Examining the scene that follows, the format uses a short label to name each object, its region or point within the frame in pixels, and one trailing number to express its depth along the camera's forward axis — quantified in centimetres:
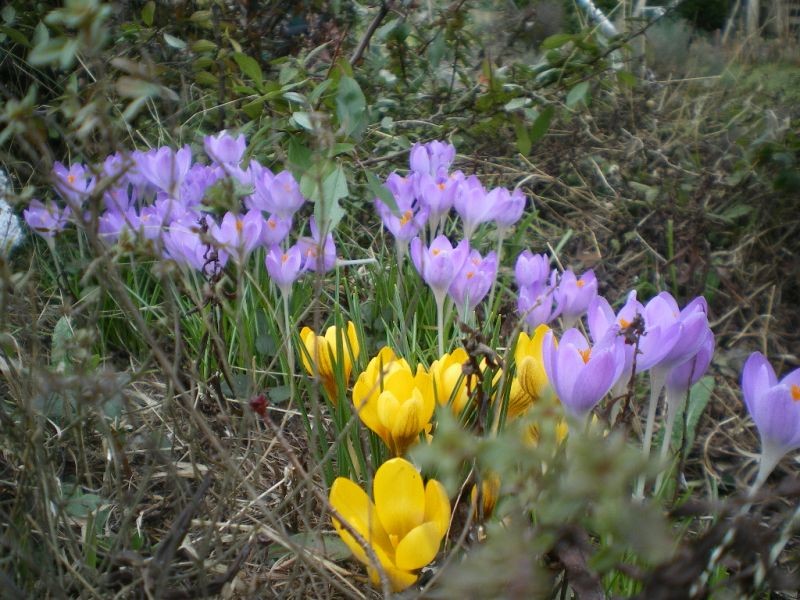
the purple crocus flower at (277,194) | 60
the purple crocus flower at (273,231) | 58
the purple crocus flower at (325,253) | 55
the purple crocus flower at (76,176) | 65
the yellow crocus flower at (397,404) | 38
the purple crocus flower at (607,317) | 39
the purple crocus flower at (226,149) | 63
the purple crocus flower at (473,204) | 63
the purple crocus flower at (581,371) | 34
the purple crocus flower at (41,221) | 61
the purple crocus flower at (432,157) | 70
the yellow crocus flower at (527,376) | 40
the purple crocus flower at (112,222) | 61
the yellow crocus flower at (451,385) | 41
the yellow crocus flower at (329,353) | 45
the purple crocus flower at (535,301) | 51
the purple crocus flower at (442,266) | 51
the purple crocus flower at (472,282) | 51
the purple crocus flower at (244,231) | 54
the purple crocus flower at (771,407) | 33
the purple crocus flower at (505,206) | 64
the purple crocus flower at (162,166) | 62
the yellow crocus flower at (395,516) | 34
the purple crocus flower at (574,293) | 48
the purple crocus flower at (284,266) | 54
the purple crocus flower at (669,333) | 35
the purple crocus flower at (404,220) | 60
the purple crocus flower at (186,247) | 53
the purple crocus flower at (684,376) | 37
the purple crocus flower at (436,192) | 63
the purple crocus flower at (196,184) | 62
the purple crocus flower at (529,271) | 52
